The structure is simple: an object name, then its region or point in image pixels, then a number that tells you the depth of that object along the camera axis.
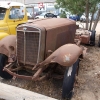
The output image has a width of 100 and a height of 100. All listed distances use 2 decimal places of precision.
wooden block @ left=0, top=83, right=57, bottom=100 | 1.83
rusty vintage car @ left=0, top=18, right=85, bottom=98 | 2.23
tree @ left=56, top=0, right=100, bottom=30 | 5.53
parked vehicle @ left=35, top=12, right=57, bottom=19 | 17.36
